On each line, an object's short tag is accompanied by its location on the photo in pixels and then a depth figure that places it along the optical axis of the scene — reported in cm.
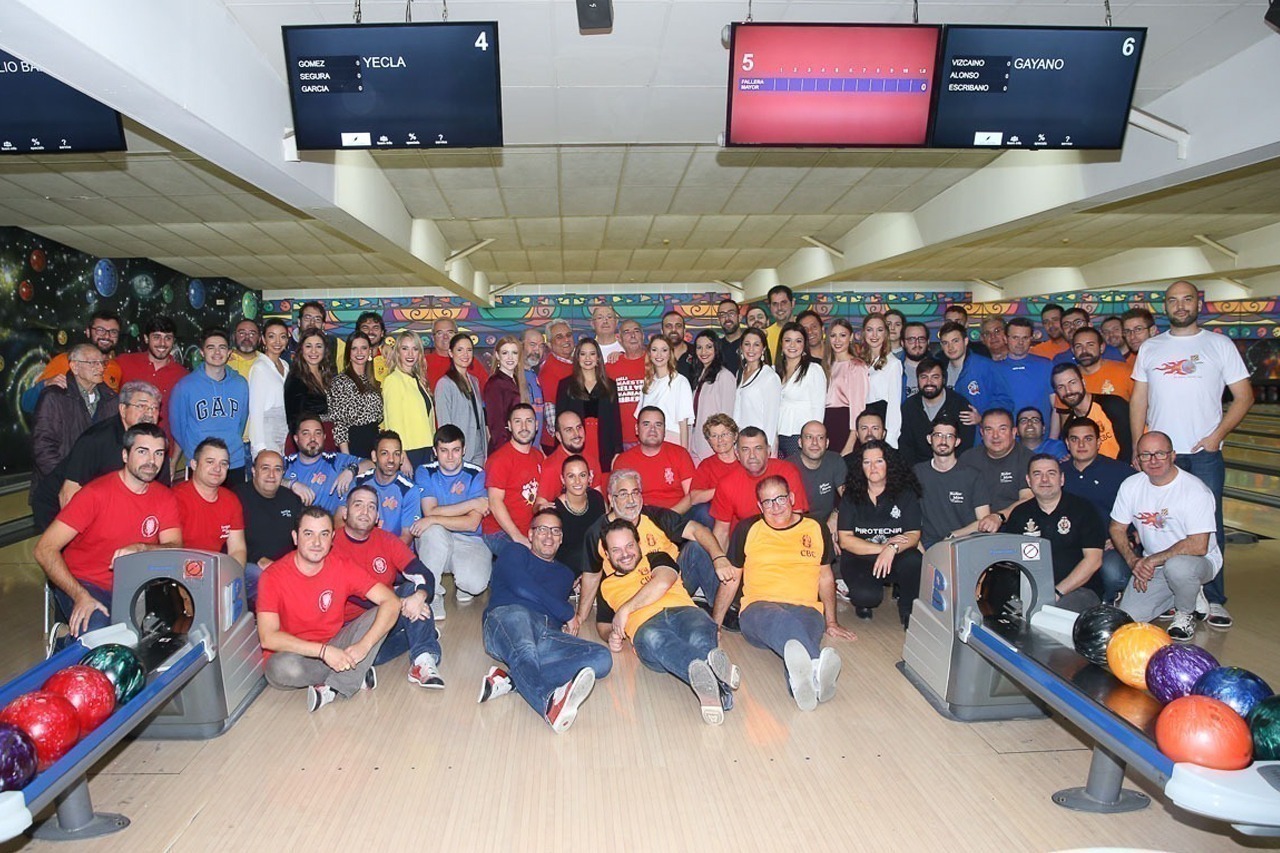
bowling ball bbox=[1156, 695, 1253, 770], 161
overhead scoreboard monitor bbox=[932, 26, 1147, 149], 279
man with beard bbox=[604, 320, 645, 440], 410
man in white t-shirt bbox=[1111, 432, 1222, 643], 301
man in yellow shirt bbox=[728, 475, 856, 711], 283
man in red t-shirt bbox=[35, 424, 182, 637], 257
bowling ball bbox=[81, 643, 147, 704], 201
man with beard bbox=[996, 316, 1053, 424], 419
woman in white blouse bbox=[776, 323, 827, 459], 392
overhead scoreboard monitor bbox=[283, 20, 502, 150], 266
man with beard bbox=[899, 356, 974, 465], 379
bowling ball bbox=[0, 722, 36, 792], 156
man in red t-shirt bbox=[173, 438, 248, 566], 288
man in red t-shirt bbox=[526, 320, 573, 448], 427
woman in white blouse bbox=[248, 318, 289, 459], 387
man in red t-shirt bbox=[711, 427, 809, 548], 331
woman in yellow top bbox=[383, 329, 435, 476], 391
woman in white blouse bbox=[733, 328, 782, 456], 390
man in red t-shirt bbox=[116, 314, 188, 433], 398
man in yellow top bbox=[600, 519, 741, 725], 254
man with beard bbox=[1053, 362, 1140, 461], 366
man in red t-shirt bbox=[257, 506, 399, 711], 255
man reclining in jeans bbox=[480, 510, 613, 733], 249
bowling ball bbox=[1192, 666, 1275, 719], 174
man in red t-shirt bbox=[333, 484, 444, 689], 282
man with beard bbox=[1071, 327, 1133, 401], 409
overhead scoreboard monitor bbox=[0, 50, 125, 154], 261
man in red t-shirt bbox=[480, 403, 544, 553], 350
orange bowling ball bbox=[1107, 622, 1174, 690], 198
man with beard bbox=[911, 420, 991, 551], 344
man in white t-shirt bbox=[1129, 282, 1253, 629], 338
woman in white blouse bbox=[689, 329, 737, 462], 407
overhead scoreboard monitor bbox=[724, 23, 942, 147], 277
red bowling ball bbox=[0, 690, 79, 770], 170
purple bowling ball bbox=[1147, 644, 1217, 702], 185
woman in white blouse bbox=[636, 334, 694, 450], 392
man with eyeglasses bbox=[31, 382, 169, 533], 289
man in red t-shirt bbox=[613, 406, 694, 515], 356
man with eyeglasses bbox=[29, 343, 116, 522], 318
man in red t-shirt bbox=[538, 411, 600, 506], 352
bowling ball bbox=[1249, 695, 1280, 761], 163
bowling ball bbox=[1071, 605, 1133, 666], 212
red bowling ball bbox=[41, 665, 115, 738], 185
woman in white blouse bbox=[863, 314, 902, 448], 397
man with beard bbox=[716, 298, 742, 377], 441
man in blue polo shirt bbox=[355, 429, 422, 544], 346
